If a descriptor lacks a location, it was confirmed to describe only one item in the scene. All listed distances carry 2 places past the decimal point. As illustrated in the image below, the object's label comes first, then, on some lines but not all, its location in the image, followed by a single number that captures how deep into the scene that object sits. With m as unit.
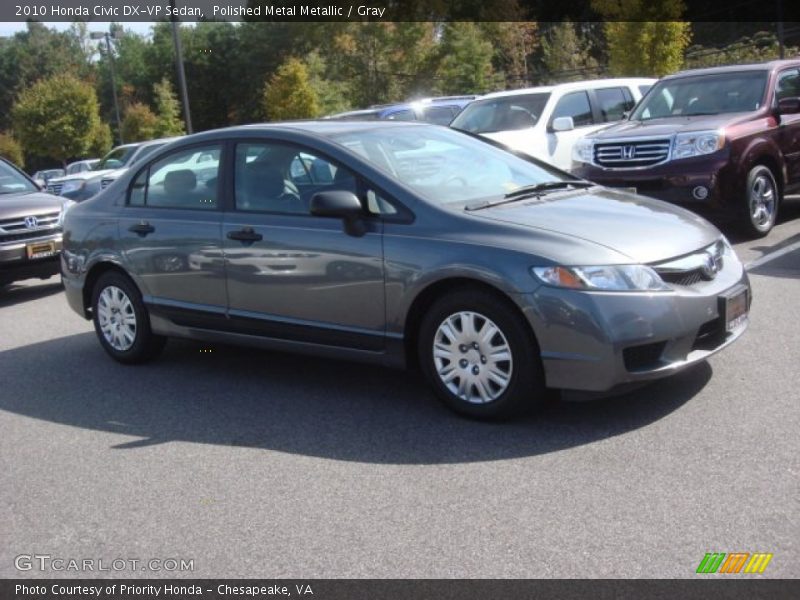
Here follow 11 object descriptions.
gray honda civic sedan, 4.89
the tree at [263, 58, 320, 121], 35.69
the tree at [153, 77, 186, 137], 43.25
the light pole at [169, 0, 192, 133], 24.59
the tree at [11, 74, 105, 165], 49.00
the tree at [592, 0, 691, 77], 25.83
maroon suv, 10.02
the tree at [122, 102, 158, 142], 45.25
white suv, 13.45
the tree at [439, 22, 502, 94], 35.59
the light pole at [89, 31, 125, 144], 37.19
